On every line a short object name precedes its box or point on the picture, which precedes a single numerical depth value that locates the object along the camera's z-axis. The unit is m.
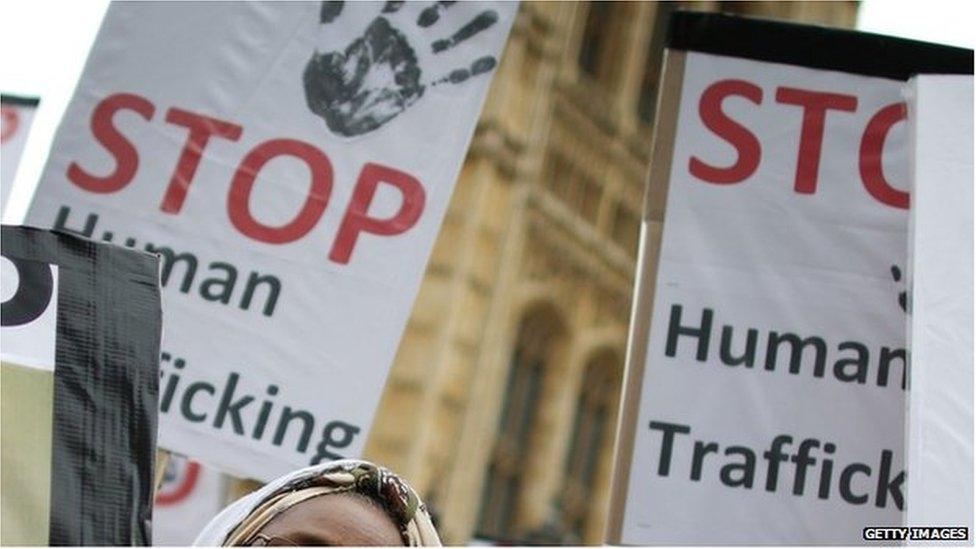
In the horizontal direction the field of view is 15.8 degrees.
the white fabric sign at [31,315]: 4.71
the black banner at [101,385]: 4.34
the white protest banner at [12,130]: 9.36
